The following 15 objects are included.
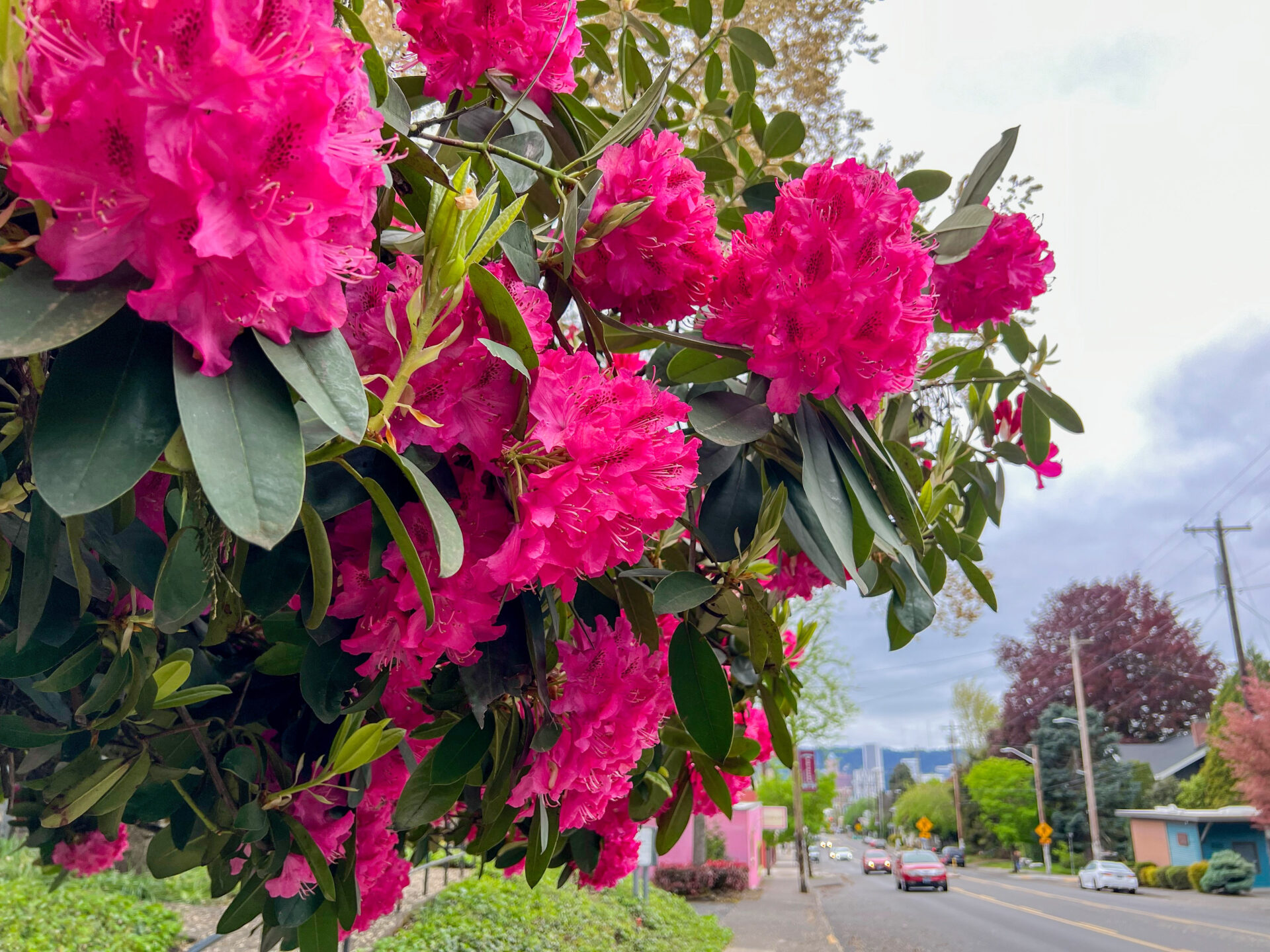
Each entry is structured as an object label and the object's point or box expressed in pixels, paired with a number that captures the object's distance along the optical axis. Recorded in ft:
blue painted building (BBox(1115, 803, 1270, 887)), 78.18
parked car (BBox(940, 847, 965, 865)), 128.88
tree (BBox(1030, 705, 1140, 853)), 109.40
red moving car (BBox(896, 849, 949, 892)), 79.92
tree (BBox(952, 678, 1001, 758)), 149.18
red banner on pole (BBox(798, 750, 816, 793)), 73.10
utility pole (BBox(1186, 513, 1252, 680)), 85.40
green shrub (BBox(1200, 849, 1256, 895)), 71.72
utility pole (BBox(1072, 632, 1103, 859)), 87.35
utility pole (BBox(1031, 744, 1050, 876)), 111.24
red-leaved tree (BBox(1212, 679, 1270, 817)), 71.41
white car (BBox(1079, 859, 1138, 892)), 76.59
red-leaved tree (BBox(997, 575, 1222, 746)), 116.98
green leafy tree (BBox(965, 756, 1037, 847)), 122.21
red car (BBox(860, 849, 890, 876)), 114.73
